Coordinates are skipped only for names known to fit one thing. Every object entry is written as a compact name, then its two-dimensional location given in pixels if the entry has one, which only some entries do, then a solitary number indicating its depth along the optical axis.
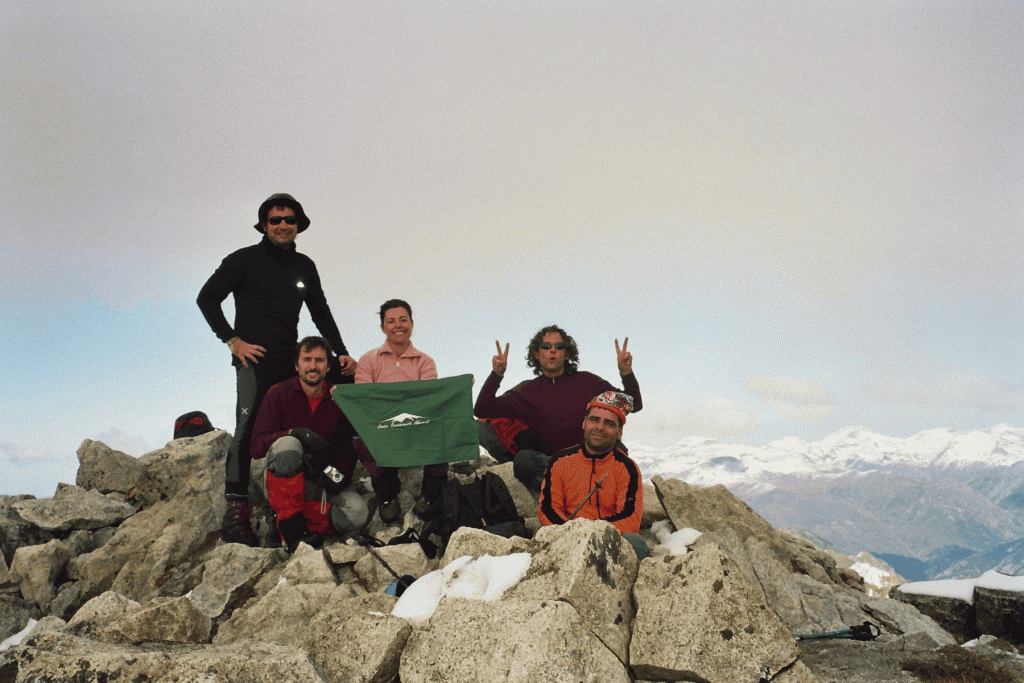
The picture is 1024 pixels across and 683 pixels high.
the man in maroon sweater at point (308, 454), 7.71
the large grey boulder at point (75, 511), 9.51
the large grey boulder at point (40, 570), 8.46
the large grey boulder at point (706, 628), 4.03
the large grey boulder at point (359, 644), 4.23
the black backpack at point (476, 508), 7.67
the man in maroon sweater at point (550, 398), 8.87
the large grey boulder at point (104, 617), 4.41
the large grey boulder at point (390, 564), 7.00
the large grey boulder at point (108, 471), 10.37
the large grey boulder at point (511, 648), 3.96
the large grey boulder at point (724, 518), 8.99
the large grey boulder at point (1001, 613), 7.43
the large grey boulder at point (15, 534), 9.28
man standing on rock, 8.59
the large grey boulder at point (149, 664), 3.77
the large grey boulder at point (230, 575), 7.26
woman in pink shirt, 8.84
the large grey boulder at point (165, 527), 8.67
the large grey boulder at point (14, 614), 8.18
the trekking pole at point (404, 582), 5.84
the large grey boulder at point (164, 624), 4.41
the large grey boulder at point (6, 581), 8.62
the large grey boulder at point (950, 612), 8.26
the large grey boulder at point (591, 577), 4.45
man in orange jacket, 6.47
